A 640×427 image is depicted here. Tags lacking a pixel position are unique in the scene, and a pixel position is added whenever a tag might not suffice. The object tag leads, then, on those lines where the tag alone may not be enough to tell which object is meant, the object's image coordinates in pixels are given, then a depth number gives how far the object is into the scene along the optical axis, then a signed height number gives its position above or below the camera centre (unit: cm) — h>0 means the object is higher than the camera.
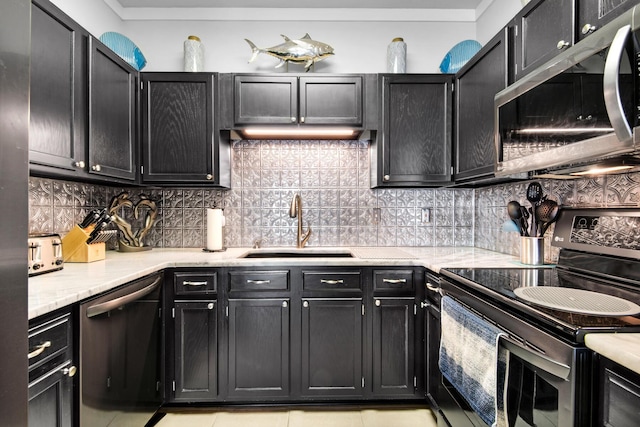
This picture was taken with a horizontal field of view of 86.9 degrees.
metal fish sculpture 238 +113
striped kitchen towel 114 -57
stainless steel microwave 92 +35
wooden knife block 187 -19
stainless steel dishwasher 131 -66
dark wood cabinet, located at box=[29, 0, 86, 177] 143 +55
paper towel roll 240 -13
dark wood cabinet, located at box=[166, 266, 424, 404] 201 -72
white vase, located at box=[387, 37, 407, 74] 247 +114
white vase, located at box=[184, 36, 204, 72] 246 +114
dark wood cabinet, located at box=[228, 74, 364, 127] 232 +77
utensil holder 179 -21
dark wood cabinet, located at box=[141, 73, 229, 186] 229 +58
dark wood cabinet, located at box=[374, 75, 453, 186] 233 +57
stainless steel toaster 148 -19
